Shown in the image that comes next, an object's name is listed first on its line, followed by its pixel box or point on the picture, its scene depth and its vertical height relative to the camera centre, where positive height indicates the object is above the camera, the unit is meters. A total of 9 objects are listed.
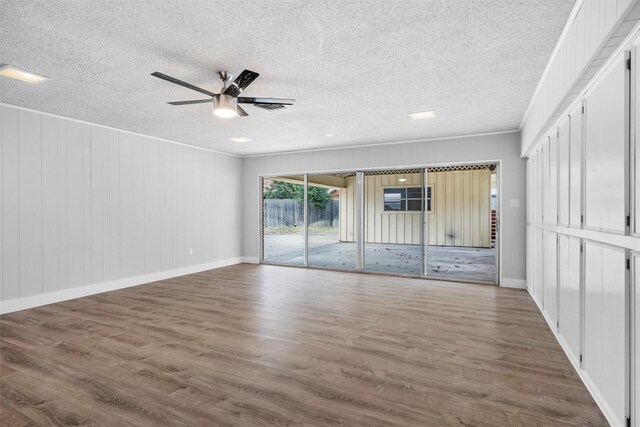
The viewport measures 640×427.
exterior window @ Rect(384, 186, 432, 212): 8.51 +0.31
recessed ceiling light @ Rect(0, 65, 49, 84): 3.34 +1.42
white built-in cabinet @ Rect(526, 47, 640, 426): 1.75 -0.16
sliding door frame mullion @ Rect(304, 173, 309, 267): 8.02 -0.23
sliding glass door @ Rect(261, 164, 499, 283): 7.42 -0.28
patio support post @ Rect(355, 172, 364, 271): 7.35 -0.19
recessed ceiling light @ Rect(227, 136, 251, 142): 6.49 +1.42
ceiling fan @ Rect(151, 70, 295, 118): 3.36 +1.14
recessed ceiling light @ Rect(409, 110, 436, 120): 4.86 +1.43
